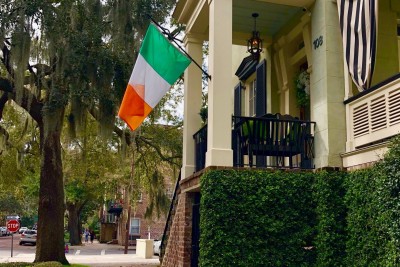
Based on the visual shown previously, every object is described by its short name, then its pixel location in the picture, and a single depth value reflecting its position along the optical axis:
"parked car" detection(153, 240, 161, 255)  27.36
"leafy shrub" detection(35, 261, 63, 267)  12.44
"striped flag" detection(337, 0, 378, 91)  6.76
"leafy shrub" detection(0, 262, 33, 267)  14.09
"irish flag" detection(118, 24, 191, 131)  7.84
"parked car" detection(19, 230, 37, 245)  37.56
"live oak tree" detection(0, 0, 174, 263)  11.85
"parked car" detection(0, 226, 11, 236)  61.87
